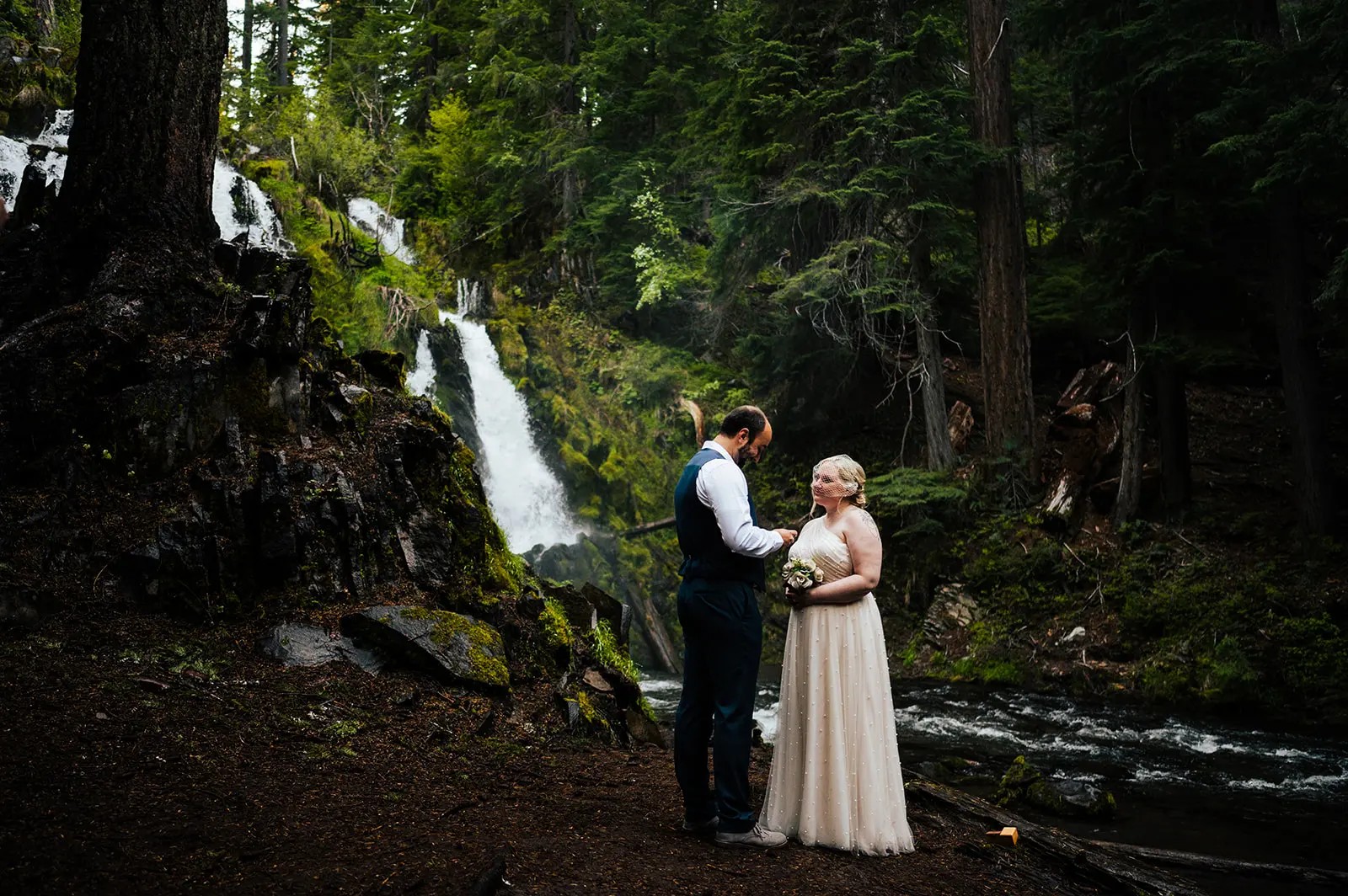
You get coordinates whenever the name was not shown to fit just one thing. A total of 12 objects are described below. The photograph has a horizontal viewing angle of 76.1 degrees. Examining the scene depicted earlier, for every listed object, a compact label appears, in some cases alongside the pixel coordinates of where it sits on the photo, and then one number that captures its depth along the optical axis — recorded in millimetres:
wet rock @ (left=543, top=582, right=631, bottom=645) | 7539
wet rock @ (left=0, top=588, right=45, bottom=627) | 4637
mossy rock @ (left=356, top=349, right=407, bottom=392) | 7703
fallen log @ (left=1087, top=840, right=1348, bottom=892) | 5297
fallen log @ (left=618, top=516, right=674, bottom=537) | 17594
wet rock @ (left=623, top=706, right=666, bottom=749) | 6727
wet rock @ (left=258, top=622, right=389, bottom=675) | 5223
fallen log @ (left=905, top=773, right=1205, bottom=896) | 4506
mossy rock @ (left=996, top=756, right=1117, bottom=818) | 6688
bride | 4363
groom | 4168
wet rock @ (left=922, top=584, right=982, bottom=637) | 13844
